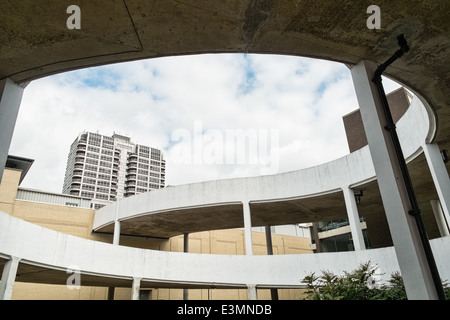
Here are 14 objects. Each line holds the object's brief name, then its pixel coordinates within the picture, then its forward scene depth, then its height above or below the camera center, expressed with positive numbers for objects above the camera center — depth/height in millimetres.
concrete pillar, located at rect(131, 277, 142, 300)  17388 +1234
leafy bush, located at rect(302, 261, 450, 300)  6676 +217
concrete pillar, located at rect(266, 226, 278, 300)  22922 +3746
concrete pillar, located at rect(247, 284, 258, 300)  17983 +829
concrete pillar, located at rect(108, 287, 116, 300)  23953 +1431
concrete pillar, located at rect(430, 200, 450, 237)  19078 +4453
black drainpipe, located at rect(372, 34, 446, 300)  4152 +1749
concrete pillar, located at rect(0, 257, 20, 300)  11672 +1311
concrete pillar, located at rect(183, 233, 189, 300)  25773 +4853
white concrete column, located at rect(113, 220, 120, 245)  21575 +5017
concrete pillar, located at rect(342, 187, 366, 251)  16231 +3941
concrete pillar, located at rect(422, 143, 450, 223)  10680 +3878
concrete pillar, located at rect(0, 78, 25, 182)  4188 +2560
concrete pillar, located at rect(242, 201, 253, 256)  19281 +4377
